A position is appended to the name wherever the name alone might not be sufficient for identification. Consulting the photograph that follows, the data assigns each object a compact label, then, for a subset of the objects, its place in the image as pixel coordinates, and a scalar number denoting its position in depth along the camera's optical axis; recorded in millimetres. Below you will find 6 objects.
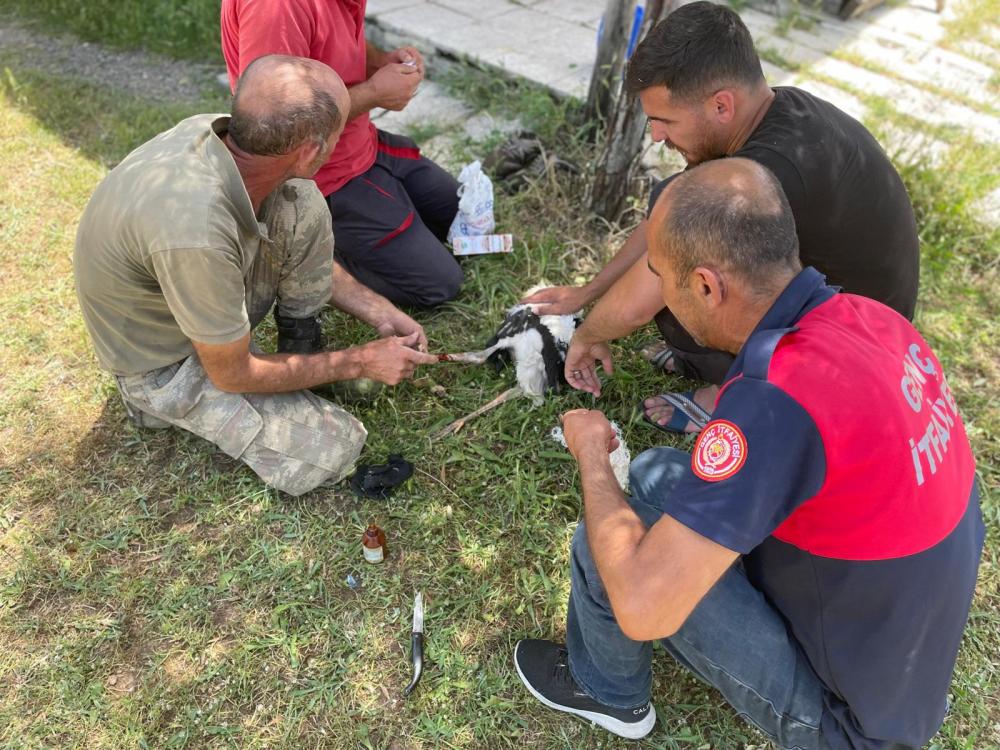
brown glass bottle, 2484
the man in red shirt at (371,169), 2876
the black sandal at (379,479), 2709
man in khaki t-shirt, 2164
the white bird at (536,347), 3021
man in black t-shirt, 2320
